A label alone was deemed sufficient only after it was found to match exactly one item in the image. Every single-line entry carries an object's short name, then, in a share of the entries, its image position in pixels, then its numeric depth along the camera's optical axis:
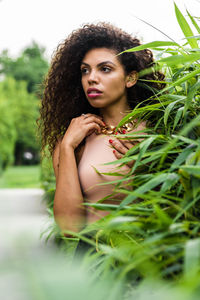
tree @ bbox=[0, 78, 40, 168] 34.22
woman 1.95
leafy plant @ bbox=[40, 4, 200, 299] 0.83
